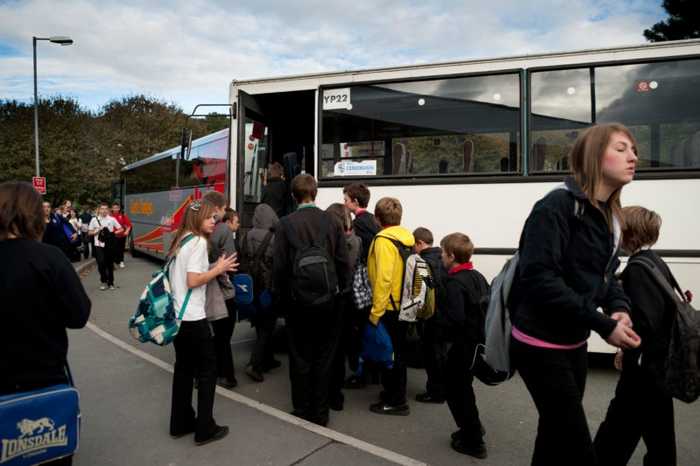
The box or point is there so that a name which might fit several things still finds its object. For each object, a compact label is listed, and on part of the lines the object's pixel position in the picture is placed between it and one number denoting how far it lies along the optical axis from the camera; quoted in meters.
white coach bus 5.30
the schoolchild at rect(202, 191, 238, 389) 5.22
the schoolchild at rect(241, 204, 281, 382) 5.62
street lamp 20.77
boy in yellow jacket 4.39
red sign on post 19.36
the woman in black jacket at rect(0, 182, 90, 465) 2.49
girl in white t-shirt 3.89
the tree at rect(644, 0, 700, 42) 20.09
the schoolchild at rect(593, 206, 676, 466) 2.80
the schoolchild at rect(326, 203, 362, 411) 4.73
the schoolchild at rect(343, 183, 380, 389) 5.12
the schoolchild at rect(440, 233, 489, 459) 3.80
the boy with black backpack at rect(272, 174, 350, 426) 4.20
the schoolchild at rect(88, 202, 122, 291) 12.28
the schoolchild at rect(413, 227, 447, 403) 4.83
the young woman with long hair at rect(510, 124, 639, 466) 2.25
